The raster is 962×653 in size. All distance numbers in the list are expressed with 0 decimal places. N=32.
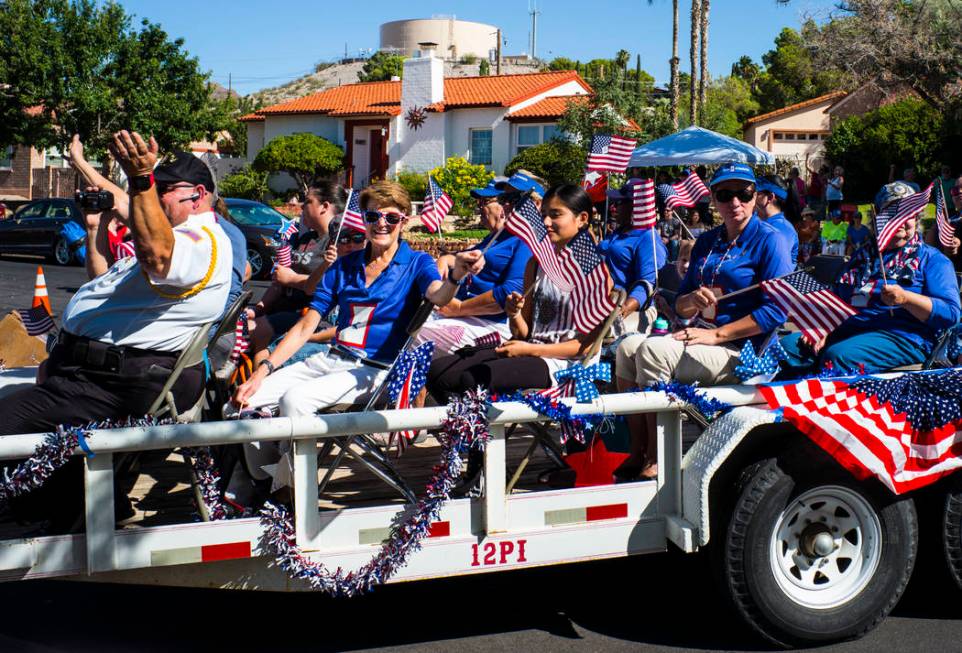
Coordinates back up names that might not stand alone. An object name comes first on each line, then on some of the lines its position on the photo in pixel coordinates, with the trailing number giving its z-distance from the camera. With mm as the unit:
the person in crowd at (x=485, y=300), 5750
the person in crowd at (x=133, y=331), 3639
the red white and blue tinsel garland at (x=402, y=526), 3523
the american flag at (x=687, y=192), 6051
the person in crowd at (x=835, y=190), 19878
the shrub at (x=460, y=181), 29594
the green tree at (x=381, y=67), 66188
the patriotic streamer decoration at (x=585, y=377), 3900
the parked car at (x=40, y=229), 21984
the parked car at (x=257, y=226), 19938
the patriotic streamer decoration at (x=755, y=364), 4305
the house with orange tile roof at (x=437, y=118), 39875
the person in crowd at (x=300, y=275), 6238
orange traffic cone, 7009
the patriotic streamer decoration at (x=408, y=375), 4250
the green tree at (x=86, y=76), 32219
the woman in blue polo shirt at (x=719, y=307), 4516
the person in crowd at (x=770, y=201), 7184
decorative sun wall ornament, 40531
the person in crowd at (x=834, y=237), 14562
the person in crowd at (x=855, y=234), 12688
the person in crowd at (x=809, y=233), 15189
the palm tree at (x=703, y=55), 32750
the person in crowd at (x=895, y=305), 4629
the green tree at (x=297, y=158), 40219
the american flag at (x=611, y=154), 5328
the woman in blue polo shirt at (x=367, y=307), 4453
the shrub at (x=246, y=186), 40188
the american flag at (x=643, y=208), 5055
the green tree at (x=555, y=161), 30266
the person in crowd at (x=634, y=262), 5684
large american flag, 3887
